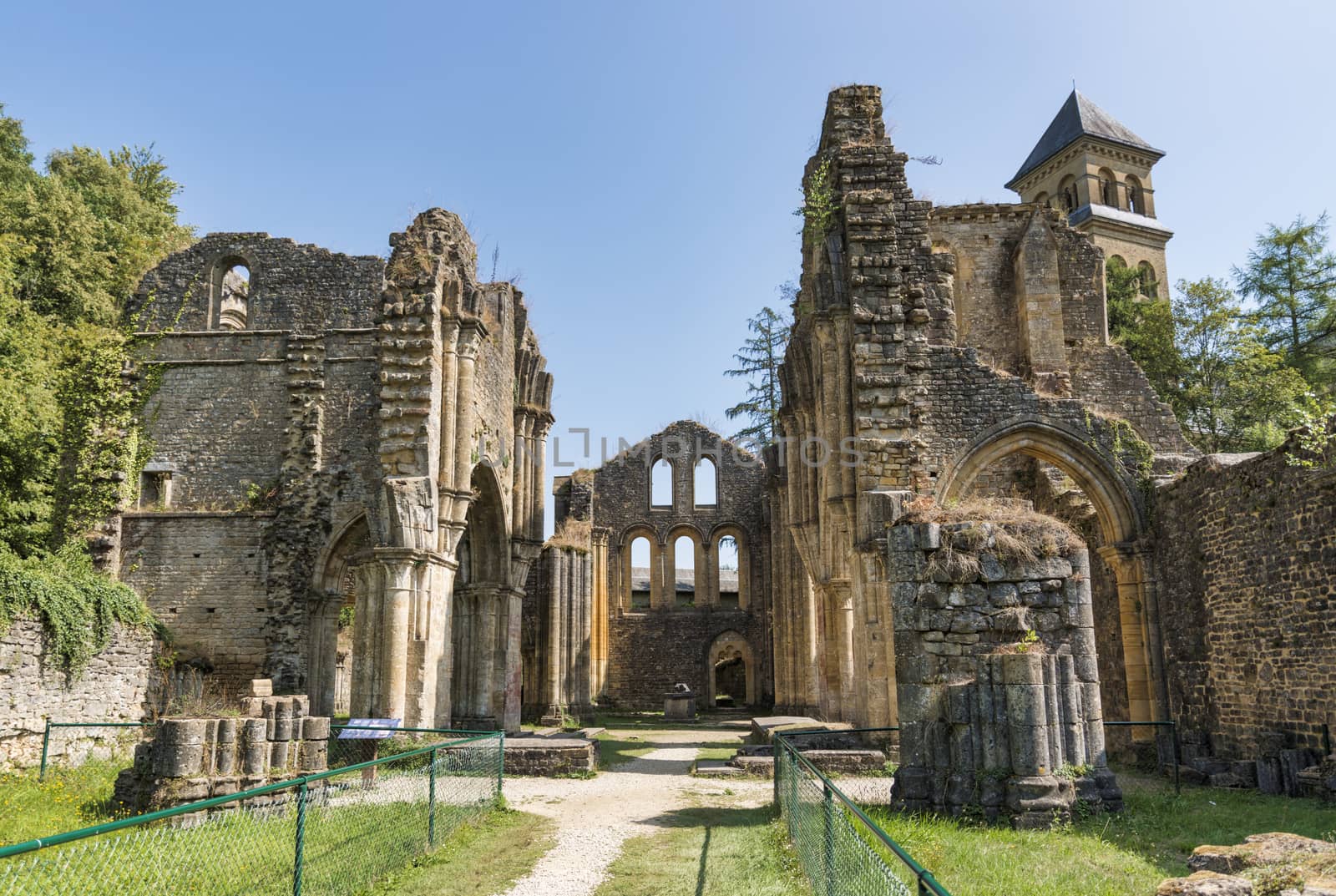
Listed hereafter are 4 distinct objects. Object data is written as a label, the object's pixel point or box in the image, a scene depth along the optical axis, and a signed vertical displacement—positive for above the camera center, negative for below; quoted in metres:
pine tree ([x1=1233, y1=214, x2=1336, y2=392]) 26.47 +9.23
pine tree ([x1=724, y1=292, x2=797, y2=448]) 33.00 +8.88
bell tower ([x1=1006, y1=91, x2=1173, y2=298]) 41.31 +19.94
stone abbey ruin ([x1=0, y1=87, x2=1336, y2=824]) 8.43 +1.99
